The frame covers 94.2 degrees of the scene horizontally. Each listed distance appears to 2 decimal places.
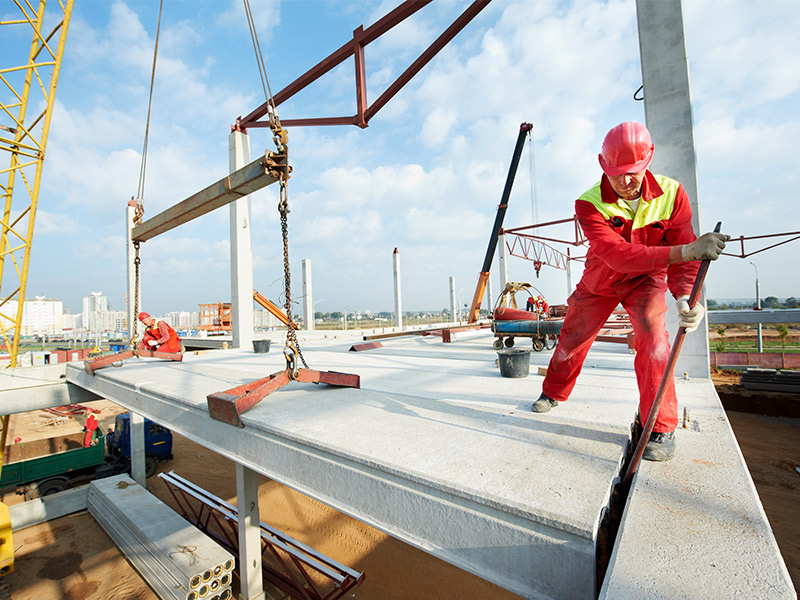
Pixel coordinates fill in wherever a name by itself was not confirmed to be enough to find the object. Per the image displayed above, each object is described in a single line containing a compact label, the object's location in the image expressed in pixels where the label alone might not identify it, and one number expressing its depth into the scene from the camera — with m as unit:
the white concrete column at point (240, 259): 10.07
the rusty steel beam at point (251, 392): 2.89
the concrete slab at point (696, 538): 1.05
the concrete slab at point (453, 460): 1.43
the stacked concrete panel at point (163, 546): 5.31
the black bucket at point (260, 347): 8.49
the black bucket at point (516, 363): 4.19
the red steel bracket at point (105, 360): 5.86
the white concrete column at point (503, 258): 20.17
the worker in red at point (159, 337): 7.35
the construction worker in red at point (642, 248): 1.89
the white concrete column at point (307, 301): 19.08
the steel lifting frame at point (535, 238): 16.77
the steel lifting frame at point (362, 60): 7.30
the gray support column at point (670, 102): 3.55
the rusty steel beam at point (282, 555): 6.02
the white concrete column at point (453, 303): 28.16
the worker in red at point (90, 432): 11.34
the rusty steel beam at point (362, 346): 8.17
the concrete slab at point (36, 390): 5.75
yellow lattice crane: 9.16
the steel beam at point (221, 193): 3.42
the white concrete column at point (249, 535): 4.64
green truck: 9.35
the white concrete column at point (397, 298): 21.12
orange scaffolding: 21.03
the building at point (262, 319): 43.20
